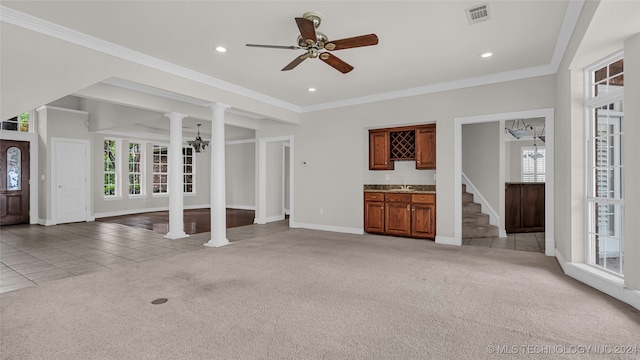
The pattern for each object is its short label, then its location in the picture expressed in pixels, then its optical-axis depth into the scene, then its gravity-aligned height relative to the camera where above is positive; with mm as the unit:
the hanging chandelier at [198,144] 9172 +1027
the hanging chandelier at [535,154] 10003 +736
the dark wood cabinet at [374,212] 6348 -709
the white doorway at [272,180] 8102 -42
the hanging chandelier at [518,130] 7699 +1362
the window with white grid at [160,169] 10945 +350
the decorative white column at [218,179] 5555 -7
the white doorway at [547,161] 4738 +224
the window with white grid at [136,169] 10281 +334
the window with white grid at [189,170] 11555 +323
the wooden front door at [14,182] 7676 -60
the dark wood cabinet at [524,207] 6723 -642
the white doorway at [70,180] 7969 -20
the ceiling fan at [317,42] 2935 +1381
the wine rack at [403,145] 6305 +675
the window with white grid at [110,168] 9625 +343
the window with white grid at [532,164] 10578 +437
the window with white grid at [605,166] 3291 +121
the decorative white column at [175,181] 6133 -43
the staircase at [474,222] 6289 -916
